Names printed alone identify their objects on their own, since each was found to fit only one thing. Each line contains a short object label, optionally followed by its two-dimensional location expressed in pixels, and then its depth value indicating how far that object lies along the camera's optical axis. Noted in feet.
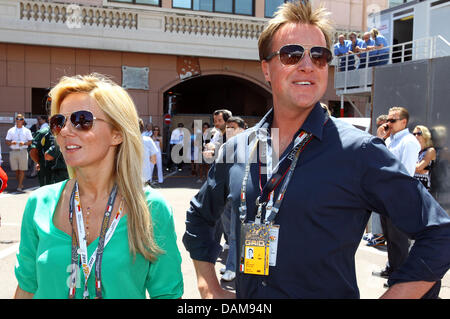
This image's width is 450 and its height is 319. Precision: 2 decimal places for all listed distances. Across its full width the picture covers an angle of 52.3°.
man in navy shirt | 5.05
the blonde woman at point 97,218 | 6.28
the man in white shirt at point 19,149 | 39.75
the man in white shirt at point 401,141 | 19.60
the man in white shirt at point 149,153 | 30.30
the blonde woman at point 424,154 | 21.85
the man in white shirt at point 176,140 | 58.85
